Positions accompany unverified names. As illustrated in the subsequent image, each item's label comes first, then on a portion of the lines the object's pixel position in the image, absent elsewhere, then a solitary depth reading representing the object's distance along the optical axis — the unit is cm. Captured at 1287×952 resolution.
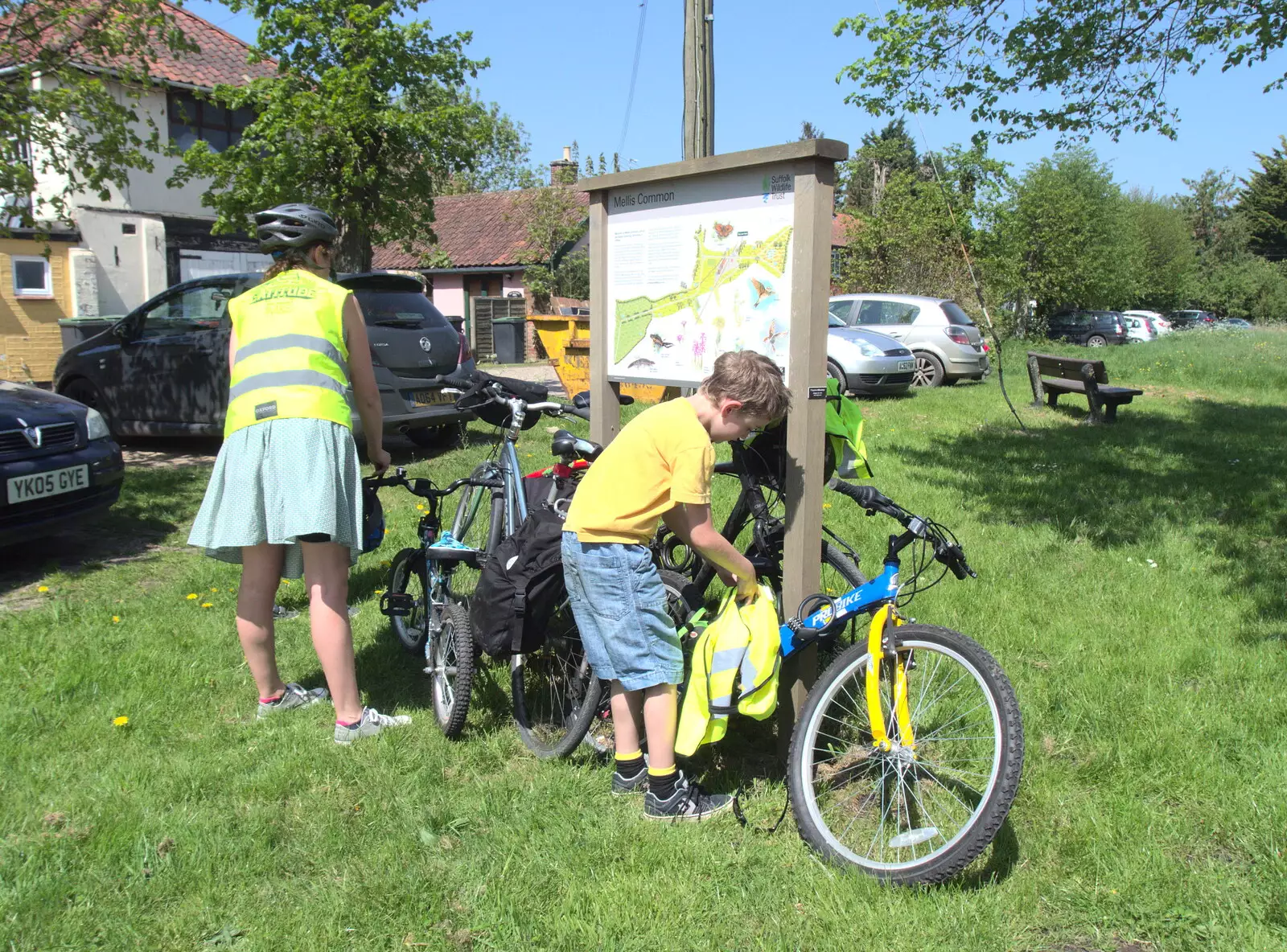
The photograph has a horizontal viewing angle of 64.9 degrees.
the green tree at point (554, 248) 2939
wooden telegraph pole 783
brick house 1955
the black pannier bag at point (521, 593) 356
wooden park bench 1204
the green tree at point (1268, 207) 5425
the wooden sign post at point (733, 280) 338
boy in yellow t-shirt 310
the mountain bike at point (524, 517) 383
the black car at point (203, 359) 912
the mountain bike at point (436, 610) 383
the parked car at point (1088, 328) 3503
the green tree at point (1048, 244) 3275
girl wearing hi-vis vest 362
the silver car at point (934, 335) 1712
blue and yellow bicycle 281
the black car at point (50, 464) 572
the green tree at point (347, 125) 1205
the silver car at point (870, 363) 1505
